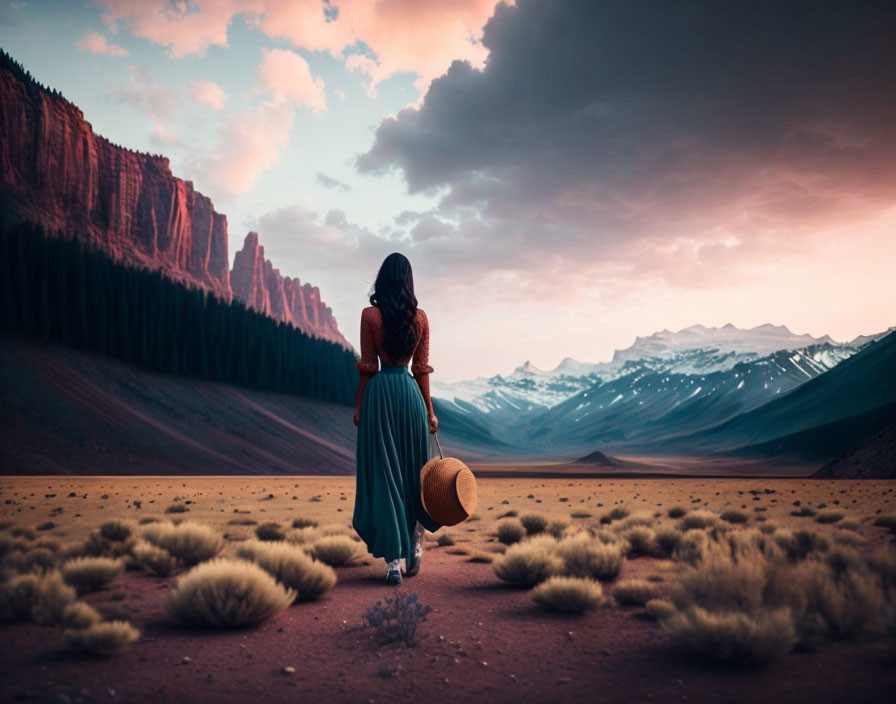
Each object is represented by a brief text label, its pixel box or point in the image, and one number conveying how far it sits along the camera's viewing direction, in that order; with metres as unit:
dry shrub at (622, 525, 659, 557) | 9.76
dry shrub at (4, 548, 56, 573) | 6.72
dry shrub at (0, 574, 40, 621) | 5.48
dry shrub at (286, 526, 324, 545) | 10.23
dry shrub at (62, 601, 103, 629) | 5.02
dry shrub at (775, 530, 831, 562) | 7.88
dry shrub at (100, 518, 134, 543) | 9.88
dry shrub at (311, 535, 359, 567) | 8.76
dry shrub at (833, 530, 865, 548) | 9.22
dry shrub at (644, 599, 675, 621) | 5.53
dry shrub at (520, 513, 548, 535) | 12.38
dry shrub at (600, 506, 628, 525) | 15.44
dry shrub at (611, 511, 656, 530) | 13.01
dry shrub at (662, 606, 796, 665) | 4.38
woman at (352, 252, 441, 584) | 7.38
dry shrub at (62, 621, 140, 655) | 4.63
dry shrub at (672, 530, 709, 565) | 7.77
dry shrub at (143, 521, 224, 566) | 8.31
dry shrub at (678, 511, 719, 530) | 12.17
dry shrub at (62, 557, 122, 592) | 6.60
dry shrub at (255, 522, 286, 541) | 11.01
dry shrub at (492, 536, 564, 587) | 7.36
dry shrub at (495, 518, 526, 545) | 11.52
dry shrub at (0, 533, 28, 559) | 7.40
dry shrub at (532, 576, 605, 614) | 6.06
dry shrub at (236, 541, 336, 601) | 6.64
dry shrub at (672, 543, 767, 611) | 5.25
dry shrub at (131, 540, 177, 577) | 7.59
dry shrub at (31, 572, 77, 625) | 5.38
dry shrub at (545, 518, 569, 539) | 11.47
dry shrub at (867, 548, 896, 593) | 5.69
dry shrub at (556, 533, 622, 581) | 7.45
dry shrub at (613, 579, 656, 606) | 6.38
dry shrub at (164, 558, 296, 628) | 5.44
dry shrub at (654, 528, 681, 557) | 9.73
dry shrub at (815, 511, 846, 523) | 13.46
